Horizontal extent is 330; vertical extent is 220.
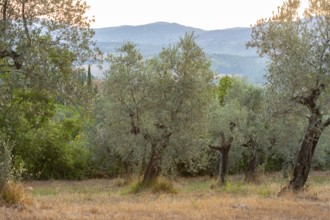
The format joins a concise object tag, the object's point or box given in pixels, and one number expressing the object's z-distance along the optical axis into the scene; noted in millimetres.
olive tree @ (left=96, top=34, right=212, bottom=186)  23203
